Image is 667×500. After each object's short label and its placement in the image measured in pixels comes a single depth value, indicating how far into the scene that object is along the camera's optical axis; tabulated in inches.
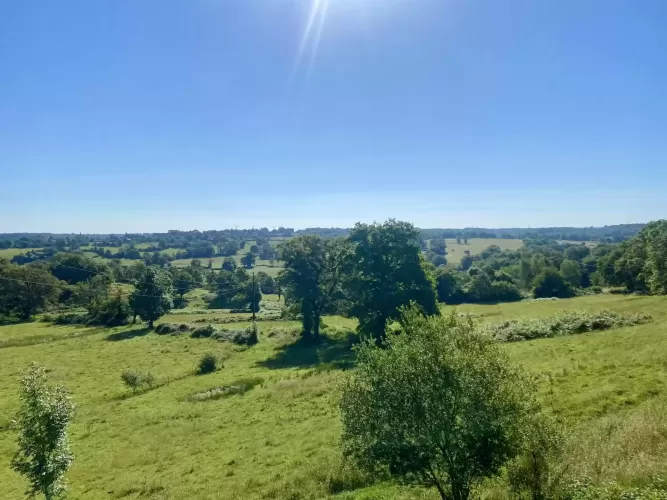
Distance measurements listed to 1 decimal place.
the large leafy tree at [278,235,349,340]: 2429.9
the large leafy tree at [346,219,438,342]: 1934.1
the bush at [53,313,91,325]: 3499.0
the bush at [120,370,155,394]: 1656.0
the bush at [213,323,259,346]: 2541.8
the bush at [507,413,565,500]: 502.3
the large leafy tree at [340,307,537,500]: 508.7
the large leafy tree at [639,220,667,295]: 2446.1
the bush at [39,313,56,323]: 3637.3
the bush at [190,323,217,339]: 2723.9
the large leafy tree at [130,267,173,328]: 3134.8
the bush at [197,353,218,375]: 1908.2
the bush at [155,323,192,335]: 2881.4
